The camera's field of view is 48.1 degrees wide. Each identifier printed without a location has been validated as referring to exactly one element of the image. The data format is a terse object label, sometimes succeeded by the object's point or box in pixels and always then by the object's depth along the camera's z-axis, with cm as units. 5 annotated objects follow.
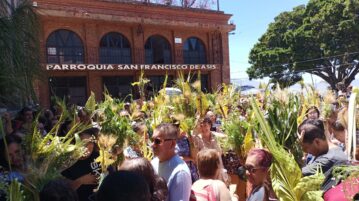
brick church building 1995
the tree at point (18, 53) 388
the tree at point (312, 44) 2827
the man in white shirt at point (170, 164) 300
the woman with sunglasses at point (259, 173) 274
